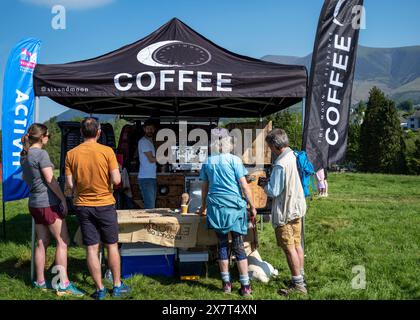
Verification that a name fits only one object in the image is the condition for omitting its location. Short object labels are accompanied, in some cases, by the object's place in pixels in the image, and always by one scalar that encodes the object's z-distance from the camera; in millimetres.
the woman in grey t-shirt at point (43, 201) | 4211
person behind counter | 6098
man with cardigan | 4270
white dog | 4793
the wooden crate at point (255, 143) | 6477
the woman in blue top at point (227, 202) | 4238
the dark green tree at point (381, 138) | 41312
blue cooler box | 4926
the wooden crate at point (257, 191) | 6062
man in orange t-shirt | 4000
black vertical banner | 5223
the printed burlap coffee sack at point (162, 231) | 4727
